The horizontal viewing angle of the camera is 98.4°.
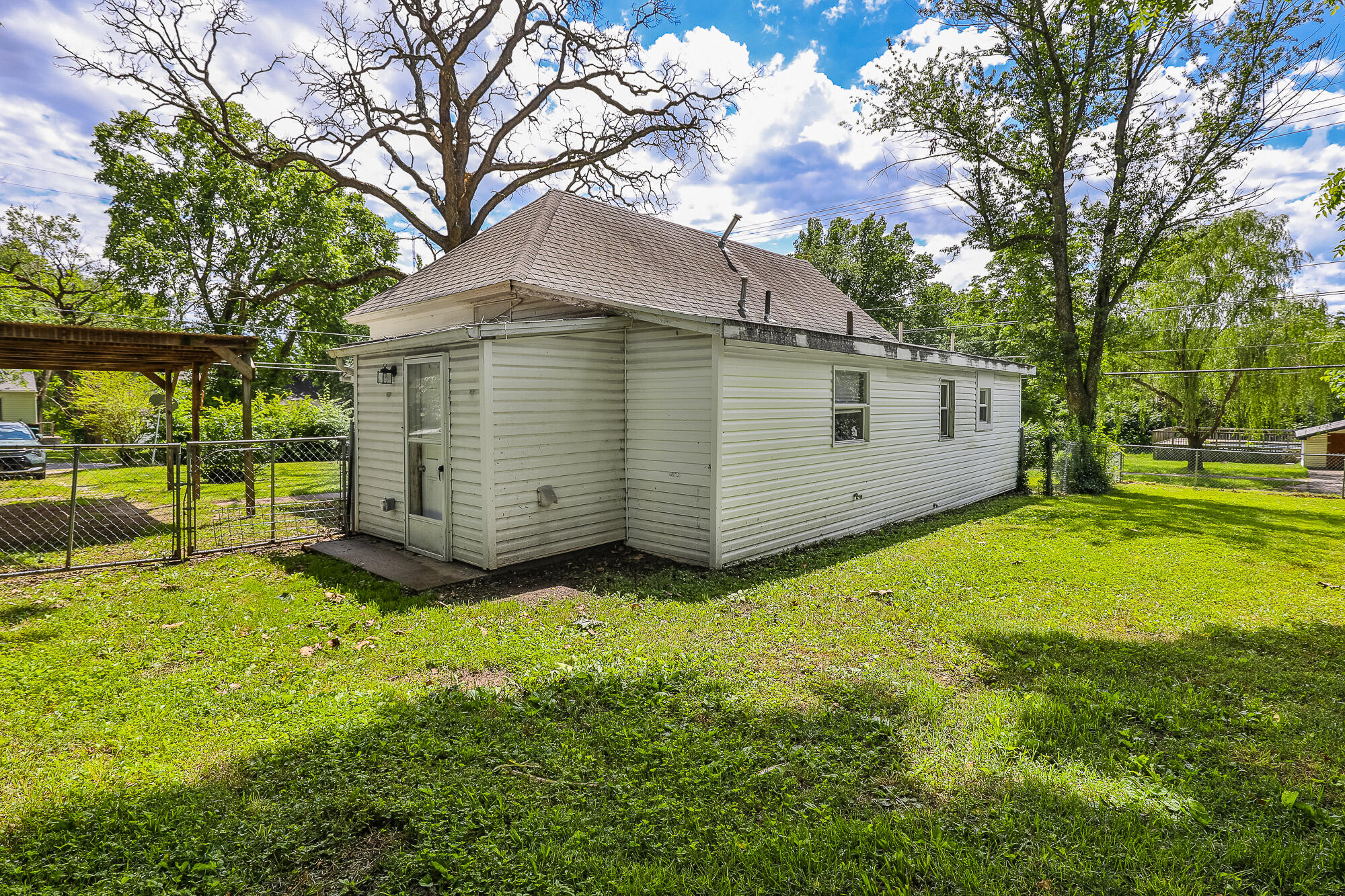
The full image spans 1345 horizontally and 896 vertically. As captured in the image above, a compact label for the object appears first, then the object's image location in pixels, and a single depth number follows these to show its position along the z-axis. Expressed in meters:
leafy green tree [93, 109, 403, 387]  18.55
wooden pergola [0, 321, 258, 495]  7.45
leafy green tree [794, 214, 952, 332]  29.19
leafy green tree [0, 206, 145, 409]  22.31
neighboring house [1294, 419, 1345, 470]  25.00
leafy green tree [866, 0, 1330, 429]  15.27
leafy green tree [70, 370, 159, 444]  20.34
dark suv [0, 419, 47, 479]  15.10
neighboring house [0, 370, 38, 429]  29.39
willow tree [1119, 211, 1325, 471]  20.89
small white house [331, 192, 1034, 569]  6.88
